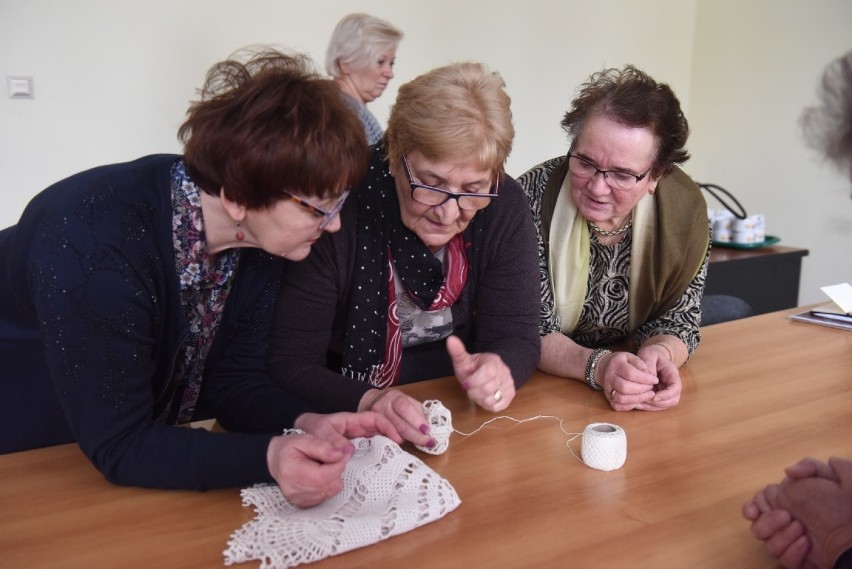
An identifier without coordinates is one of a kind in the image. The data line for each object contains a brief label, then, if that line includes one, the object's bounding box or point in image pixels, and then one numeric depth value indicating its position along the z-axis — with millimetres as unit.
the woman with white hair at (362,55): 3541
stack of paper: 2039
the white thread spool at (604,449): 1190
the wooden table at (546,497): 963
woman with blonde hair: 1394
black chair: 2651
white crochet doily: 949
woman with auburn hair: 1067
